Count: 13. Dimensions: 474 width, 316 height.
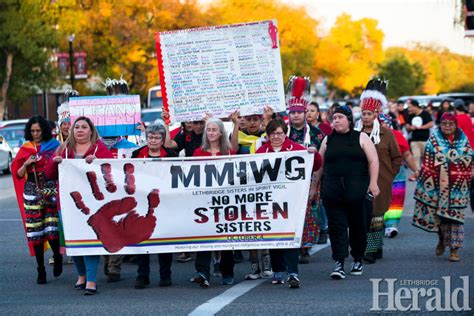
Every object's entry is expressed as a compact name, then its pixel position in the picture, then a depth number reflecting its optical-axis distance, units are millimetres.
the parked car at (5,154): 33219
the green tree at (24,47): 48625
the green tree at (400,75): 132250
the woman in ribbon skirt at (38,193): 11633
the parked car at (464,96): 59575
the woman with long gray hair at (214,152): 10906
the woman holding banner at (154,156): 10938
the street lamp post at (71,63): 47012
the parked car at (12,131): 35125
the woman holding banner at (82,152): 10914
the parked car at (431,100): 55141
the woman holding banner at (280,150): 10734
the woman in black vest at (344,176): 11148
